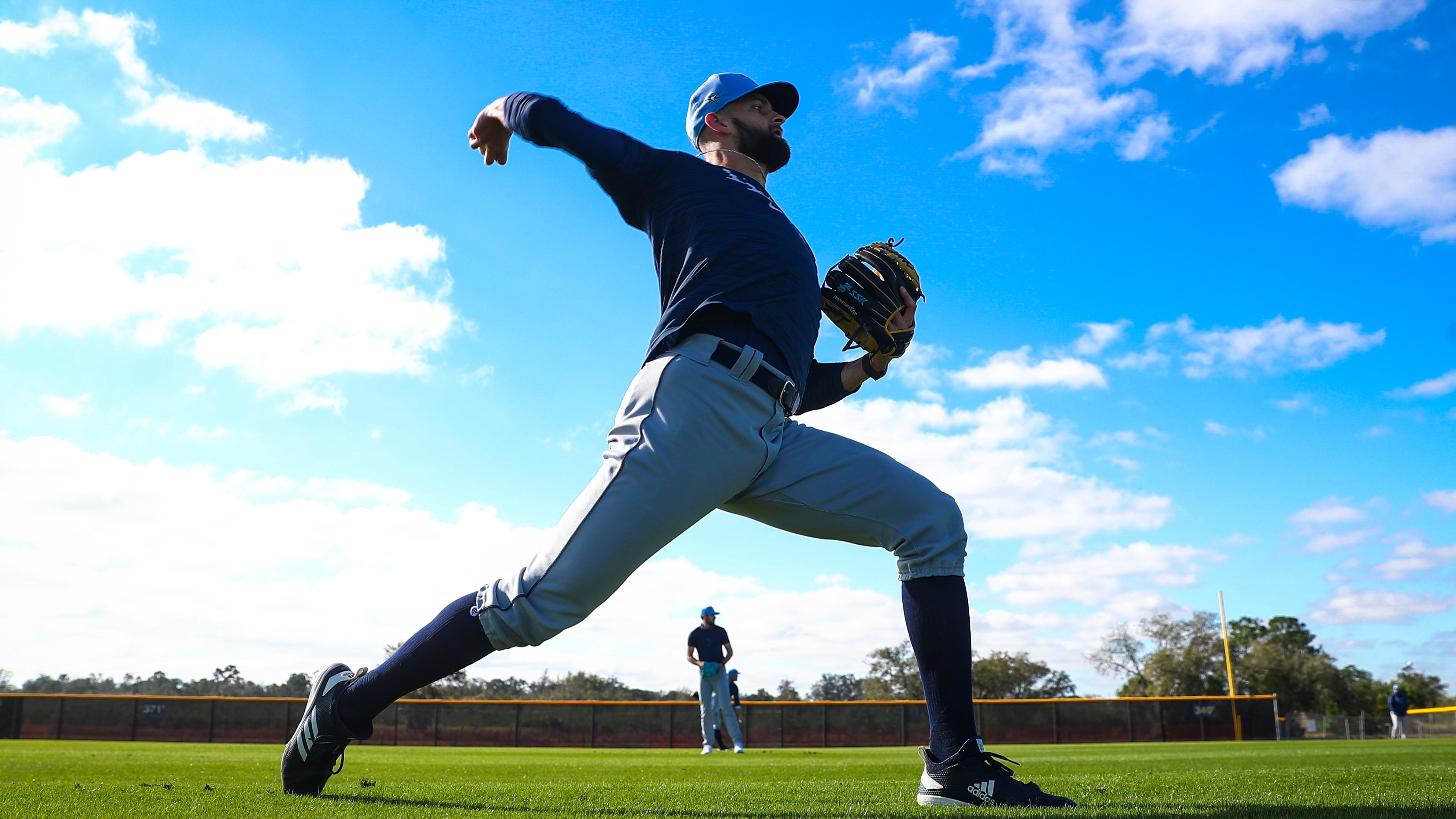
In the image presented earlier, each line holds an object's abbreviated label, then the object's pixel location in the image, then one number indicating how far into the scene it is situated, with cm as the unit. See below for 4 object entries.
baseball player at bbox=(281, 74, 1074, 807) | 222
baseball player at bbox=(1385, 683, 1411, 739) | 2714
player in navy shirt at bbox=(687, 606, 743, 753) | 1020
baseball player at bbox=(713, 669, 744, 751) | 1372
